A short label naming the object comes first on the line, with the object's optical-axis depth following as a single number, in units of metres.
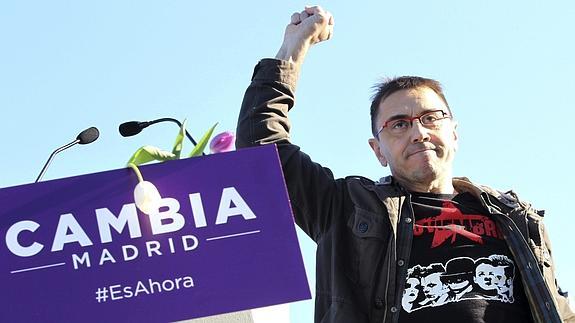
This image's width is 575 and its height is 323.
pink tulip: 3.37
